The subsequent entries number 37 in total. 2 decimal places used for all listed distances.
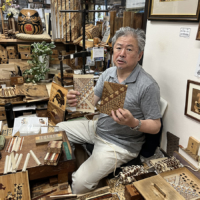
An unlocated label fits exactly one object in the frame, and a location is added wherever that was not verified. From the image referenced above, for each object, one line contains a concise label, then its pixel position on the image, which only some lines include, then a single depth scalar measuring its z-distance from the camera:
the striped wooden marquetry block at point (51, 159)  1.14
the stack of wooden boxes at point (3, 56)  2.58
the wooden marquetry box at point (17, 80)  2.30
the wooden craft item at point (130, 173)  1.33
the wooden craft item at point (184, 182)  1.17
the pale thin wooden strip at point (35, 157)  1.15
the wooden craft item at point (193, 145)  1.30
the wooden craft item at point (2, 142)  1.27
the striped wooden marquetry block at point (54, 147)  1.21
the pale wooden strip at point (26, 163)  1.11
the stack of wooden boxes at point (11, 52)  2.61
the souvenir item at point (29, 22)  2.56
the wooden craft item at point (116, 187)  1.30
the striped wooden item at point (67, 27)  2.47
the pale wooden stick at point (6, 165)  1.09
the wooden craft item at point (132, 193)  1.13
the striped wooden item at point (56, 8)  2.51
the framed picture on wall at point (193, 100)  1.26
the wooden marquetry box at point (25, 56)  2.65
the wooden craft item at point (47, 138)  1.33
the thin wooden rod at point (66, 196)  1.08
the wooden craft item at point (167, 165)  1.39
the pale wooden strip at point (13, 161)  1.11
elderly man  1.35
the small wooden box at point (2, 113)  2.00
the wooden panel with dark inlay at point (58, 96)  1.78
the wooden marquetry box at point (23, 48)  2.63
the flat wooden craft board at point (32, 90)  2.11
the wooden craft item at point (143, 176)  1.25
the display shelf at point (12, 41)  2.57
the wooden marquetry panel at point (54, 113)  1.88
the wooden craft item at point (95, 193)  1.21
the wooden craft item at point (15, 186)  1.05
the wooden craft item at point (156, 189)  1.09
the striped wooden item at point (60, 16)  2.49
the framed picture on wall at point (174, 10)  1.20
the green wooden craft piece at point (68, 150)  1.23
